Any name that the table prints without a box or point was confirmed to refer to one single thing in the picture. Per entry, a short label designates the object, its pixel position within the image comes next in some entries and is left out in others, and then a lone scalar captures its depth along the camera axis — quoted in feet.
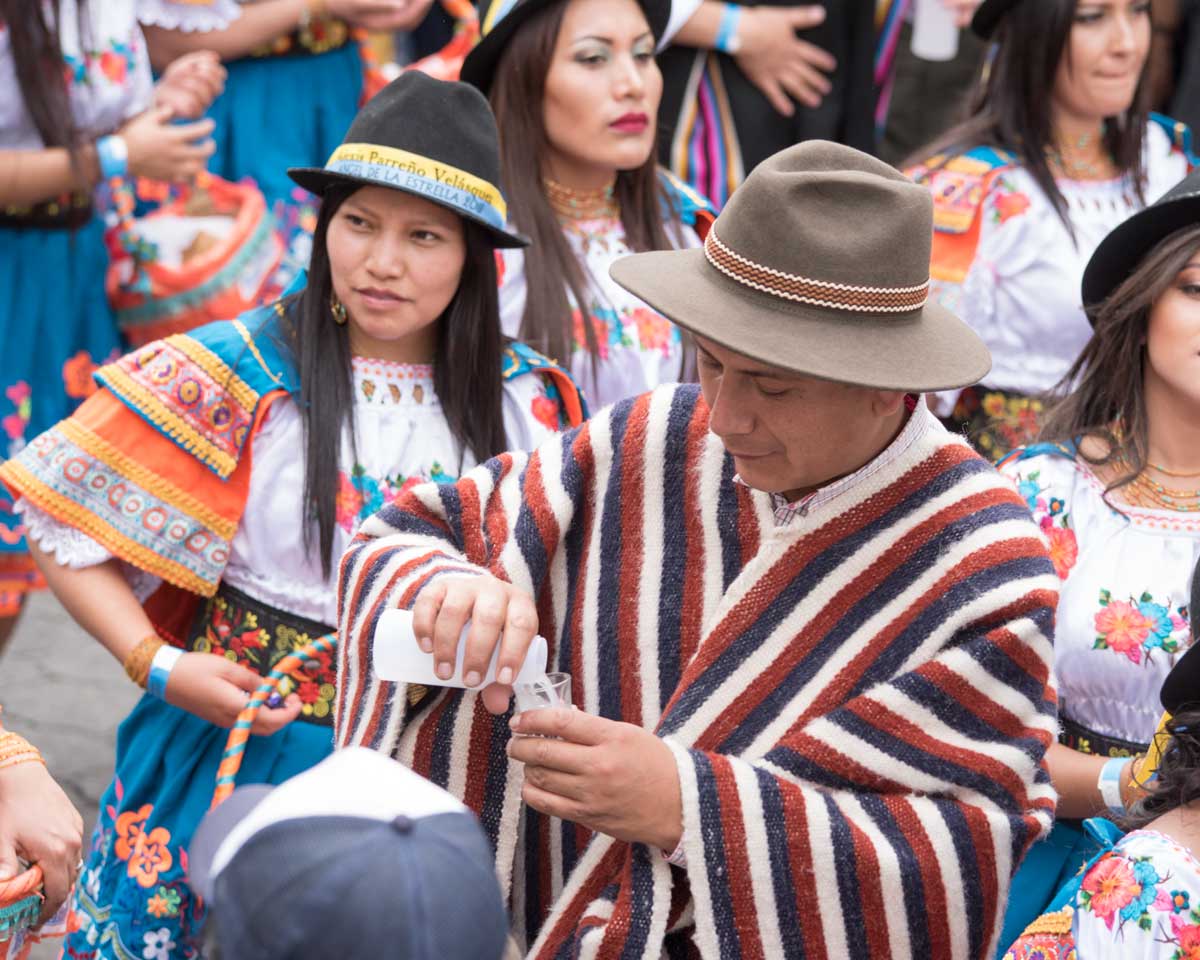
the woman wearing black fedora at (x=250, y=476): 18.19
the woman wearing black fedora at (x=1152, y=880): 13.50
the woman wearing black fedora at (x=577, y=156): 23.77
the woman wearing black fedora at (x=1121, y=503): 18.44
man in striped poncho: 11.97
